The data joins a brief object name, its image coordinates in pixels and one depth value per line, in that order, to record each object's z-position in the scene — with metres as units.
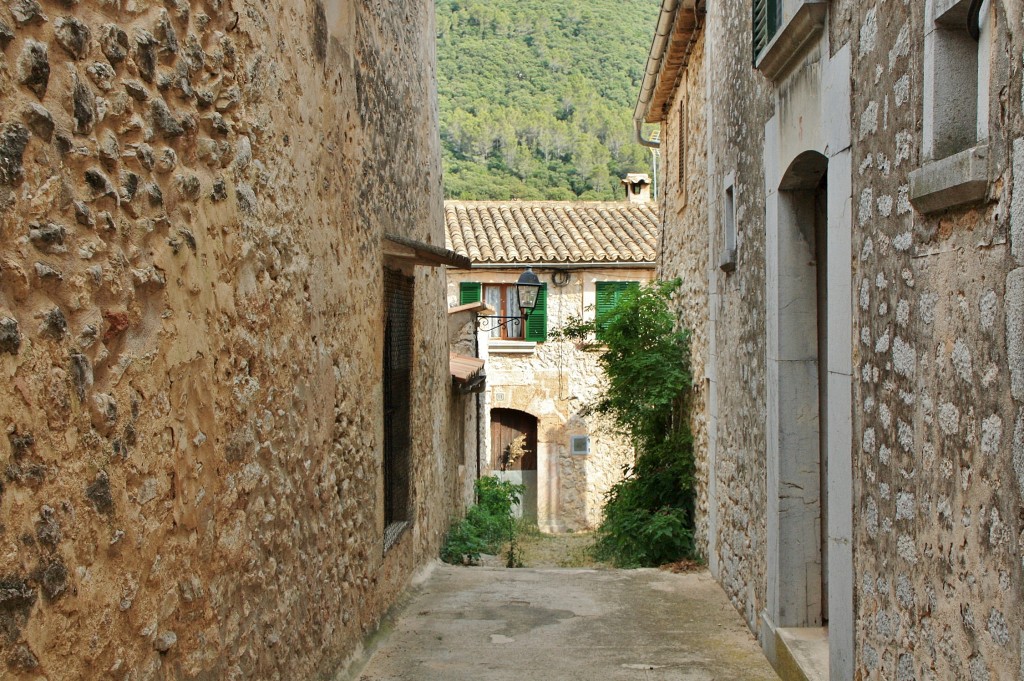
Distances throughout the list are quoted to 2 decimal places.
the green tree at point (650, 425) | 8.91
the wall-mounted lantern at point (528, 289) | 12.60
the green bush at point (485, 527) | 9.82
